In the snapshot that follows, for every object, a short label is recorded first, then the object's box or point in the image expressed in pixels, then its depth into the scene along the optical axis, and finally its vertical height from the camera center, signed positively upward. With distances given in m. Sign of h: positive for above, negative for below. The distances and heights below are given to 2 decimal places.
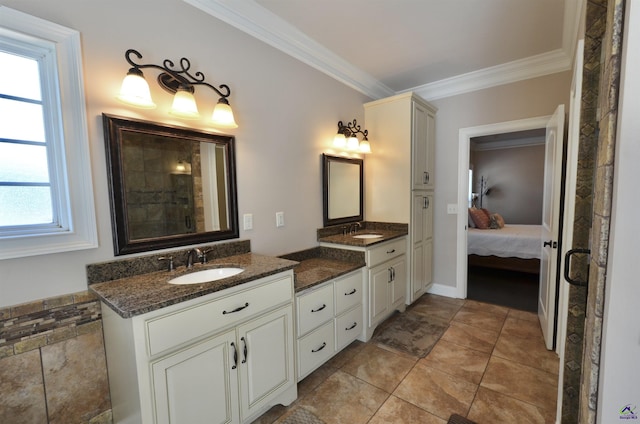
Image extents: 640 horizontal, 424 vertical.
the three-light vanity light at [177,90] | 1.38 +0.60
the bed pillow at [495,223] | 4.68 -0.54
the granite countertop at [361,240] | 2.40 -0.42
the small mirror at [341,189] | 2.73 +0.06
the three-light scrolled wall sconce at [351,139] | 2.76 +0.58
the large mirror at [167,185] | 1.45 +0.08
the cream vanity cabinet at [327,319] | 1.85 -0.93
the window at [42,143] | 1.19 +0.27
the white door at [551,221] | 2.16 -0.25
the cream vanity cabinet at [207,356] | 1.12 -0.75
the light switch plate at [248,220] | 2.03 -0.18
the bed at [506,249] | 3.89 -0.85
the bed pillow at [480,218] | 4.63 -0.45
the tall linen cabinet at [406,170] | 2.96 +0.26
